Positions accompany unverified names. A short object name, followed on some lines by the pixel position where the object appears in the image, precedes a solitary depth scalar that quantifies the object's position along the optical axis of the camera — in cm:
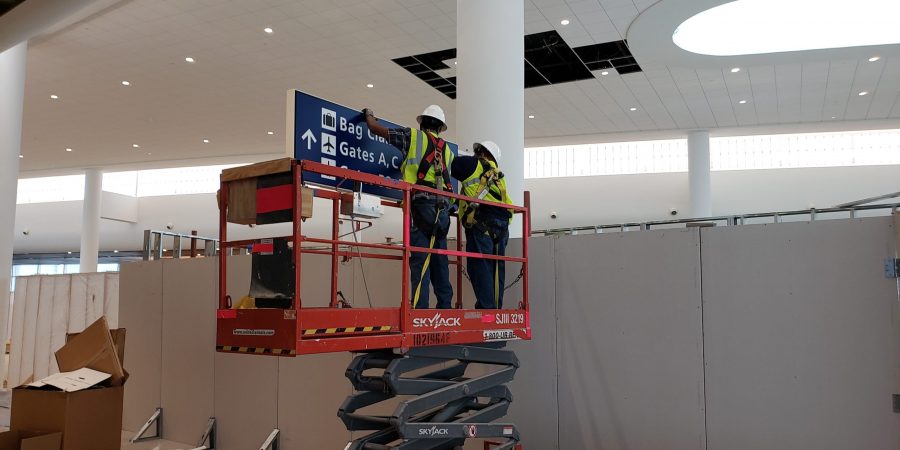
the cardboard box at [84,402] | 735
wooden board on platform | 574
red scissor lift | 567
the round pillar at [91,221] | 3253
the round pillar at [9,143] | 1552
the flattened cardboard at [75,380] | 744
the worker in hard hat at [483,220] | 791
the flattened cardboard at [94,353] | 796
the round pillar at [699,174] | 2555
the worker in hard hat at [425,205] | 708
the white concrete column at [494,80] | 1062
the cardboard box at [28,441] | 698
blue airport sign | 734
